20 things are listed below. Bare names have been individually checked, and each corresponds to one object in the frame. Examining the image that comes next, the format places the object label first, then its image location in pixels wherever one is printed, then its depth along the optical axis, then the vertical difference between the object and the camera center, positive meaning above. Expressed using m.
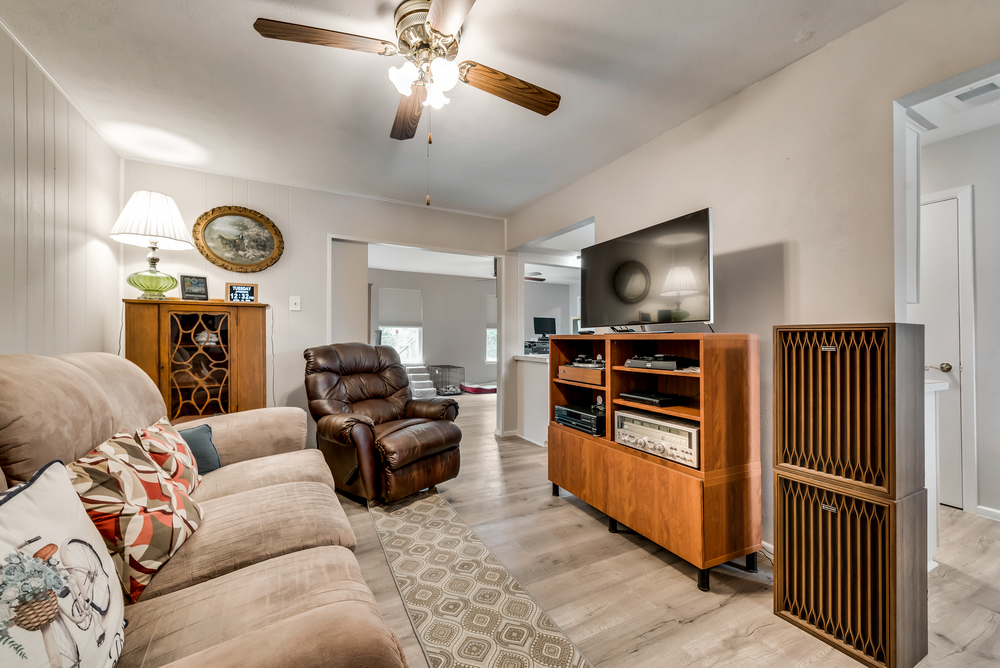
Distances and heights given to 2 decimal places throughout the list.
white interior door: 2.53 +0.11
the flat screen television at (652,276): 2.01 +0.33
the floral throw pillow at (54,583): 0.56 -0.39
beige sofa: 0.71 -0.60
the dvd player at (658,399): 2.03 -0.32
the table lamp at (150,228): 2.40 +0.63
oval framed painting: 3.17 +0.76
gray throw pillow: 1.87 -0.51
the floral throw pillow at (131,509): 1.02 -0.47
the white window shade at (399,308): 7.72 +0.52
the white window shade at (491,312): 8.91 +0.51
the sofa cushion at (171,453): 1.43 -0.44
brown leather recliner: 2.55 -0.61
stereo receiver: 1.83 -0.48
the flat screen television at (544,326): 7.60 +0.17
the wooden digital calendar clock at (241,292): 3.23 +0.34
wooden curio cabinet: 2.58 -0.11
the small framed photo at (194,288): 3.04 +0.35
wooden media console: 1.77 -0.63
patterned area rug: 1.41 -1.08
